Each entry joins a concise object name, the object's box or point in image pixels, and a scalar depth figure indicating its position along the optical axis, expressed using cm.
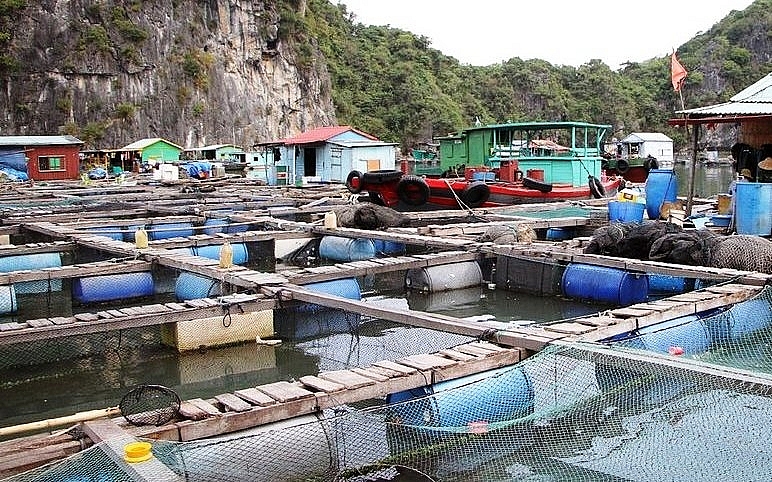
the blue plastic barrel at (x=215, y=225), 1556
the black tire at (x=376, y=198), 2059
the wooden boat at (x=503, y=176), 2019
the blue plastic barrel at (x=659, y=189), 1387
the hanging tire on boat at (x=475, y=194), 1967
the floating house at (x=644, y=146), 4806
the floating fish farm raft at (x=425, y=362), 460
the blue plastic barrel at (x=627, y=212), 1377
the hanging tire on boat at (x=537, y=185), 2028
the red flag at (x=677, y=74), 1388
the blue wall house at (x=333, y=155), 2920
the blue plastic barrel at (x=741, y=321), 688
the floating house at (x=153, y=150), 4969
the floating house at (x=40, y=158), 4041
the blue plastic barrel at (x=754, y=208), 1099
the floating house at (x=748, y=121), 1199
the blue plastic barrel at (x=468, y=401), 501
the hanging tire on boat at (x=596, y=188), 2123
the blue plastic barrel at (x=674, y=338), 632
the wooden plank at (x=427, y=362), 560
